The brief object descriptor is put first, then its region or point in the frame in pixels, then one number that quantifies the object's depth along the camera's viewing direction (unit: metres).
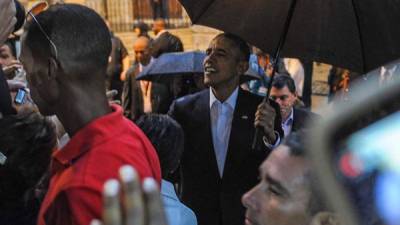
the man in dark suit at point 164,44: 7.34
